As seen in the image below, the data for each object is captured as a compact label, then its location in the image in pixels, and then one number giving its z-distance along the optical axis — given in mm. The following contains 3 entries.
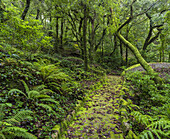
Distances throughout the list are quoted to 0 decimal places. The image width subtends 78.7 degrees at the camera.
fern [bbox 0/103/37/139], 1914
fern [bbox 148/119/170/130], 2170
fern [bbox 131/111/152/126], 2500
